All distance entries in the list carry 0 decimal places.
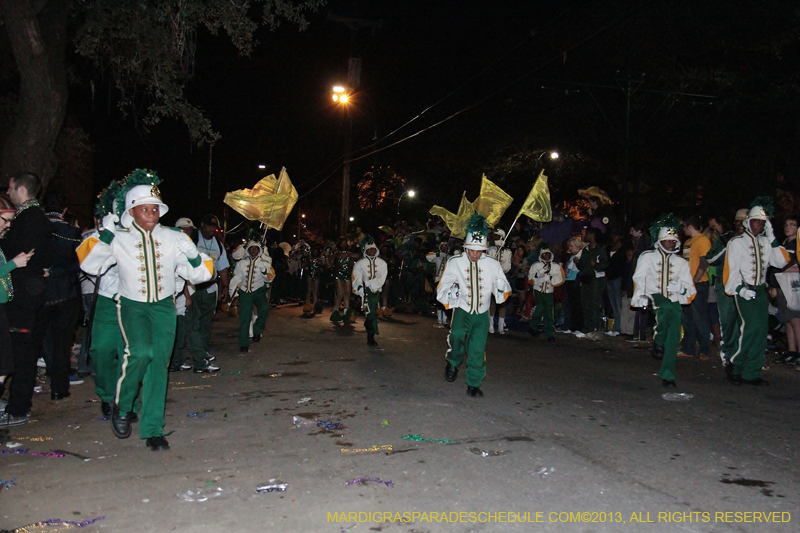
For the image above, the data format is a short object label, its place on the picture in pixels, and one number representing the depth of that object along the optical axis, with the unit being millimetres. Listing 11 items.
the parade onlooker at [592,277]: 14461
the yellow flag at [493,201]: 13094
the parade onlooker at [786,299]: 10695
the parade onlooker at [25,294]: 6695
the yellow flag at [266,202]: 12641
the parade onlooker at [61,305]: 7539
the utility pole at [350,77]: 26656
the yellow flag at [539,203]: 12328
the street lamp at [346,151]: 27062
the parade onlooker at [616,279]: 14234
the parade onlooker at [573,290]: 15297
